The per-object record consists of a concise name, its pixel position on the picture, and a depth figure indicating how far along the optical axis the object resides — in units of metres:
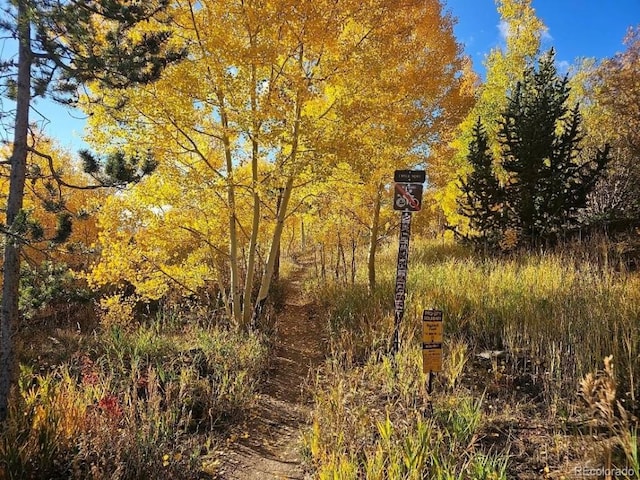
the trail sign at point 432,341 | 3.43
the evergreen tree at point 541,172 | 10.76
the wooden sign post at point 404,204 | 4.89
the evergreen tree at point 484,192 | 11.49
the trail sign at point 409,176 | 4.83
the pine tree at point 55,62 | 3.27
